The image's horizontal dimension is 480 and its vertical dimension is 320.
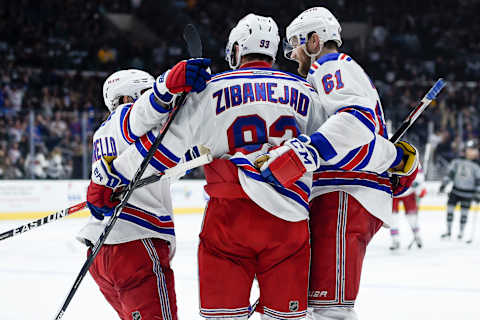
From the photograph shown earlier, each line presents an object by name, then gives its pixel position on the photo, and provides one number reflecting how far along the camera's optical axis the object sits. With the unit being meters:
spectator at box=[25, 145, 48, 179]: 16.39
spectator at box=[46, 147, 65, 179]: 16.72
